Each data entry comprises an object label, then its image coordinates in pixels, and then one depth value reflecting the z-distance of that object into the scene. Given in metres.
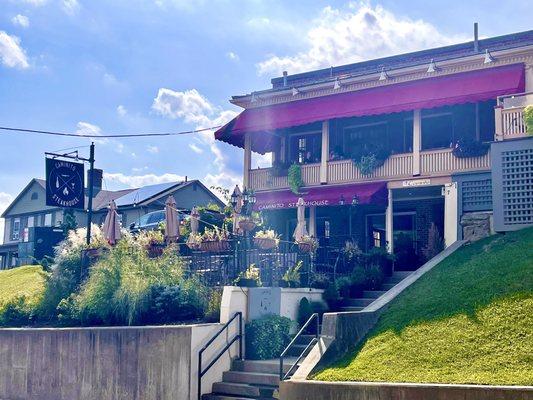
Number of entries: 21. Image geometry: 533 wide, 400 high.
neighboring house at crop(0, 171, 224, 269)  42.00
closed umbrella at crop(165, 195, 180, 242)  19.47
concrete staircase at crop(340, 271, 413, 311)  17.45
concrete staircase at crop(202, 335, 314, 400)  13.61
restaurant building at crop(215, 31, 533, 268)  21.55
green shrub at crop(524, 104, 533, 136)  17.97
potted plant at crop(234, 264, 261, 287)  16.14
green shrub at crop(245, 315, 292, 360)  15.33
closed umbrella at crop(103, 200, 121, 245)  19.98
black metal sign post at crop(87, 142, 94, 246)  21.59
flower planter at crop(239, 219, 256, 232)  17.88
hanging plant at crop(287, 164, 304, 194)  25.47
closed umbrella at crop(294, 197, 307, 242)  19.11
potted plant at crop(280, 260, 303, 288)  17.38
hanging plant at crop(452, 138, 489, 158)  21.91
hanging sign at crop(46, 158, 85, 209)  22.80
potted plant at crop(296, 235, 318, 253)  18.41
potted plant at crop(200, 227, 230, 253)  17.81
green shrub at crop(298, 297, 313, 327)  16.94
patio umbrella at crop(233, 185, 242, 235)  18.69
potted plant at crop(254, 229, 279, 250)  17.62
